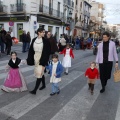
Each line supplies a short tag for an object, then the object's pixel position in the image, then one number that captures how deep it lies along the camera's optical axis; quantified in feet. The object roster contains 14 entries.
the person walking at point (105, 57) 20.47
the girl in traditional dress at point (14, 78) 19.84
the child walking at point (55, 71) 19.27
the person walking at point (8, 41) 47.03
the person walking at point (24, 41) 55.11
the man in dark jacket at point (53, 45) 28.13
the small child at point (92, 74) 20.48
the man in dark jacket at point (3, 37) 46.26
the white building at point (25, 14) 91.09
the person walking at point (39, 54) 18.90
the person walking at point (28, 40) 56.59
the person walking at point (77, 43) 78.56
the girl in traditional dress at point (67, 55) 29.91
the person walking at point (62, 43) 60.49
